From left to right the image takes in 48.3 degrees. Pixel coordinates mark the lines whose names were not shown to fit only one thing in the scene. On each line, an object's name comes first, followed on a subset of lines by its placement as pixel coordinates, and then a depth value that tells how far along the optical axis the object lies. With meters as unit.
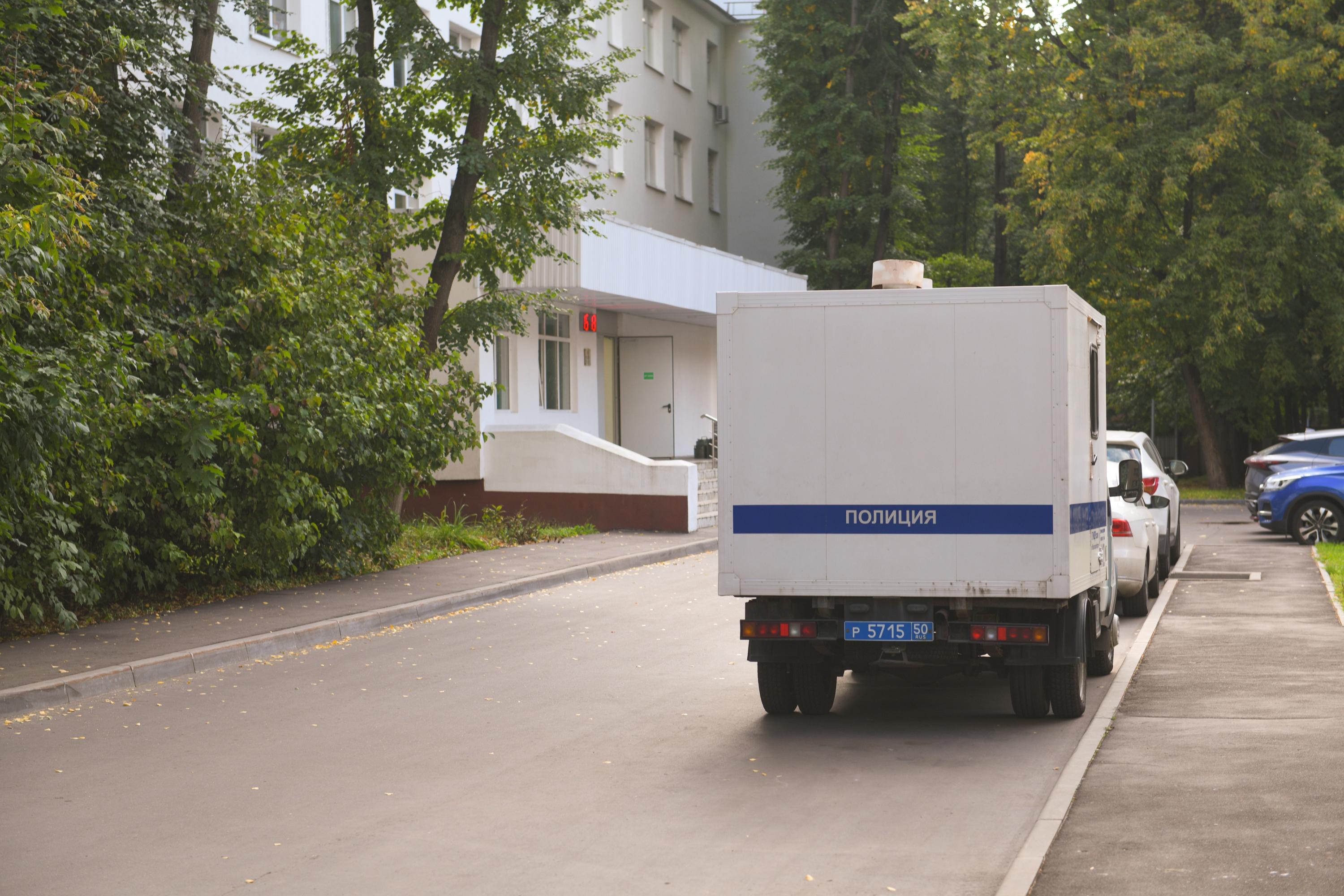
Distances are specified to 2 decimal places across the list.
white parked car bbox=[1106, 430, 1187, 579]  15.92
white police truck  8.41
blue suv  22.25
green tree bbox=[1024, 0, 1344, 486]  34.28
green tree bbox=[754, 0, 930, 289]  44.03
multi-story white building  24.97
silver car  24.16
